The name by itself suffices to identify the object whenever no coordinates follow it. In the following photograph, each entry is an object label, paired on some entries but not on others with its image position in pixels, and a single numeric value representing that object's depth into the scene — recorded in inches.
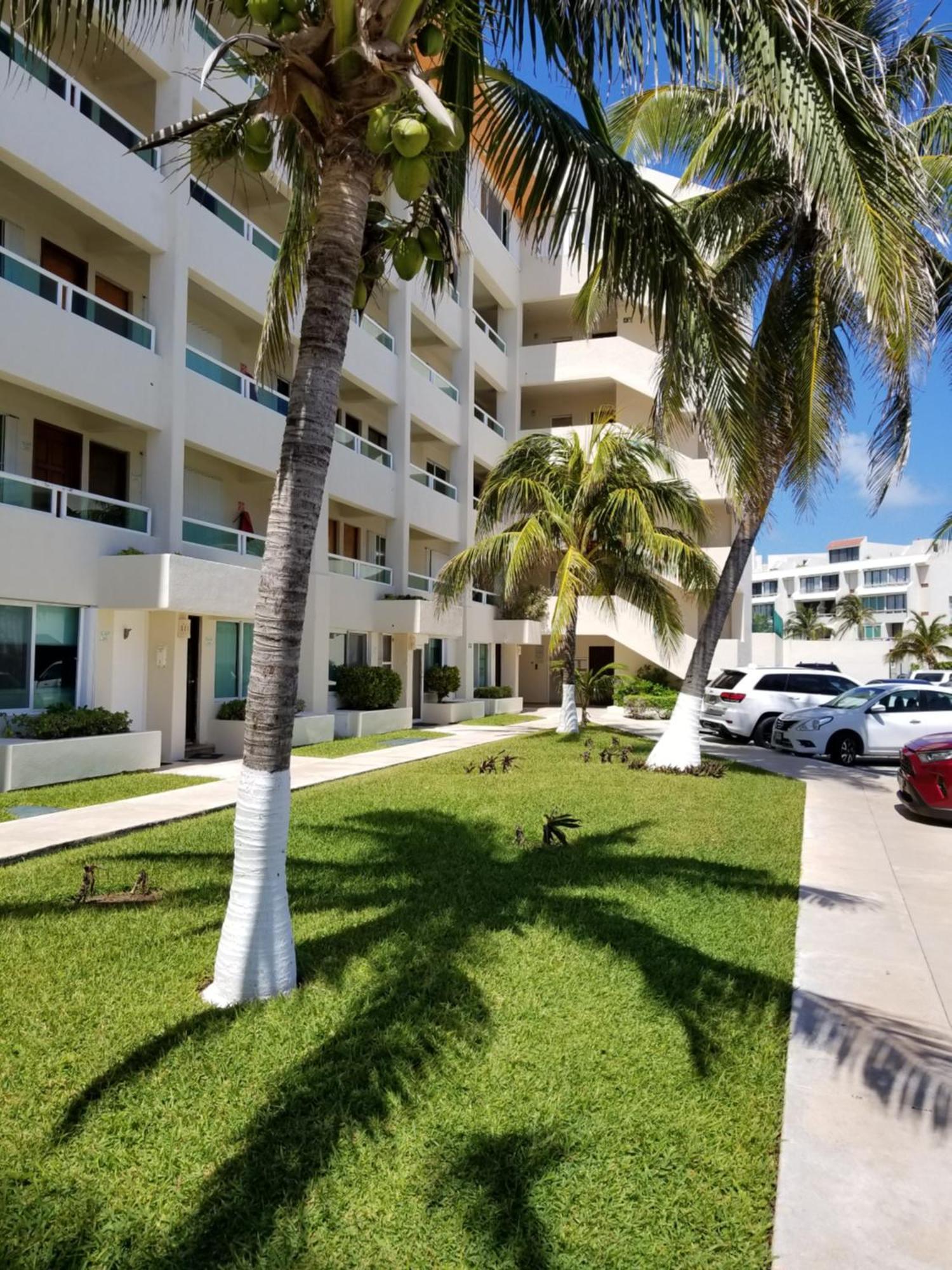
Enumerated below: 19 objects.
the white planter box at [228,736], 631.2
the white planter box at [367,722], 768.3
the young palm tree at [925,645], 2203.5
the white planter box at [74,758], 444.5
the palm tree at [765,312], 278.4
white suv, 783.7
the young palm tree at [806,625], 3265.3
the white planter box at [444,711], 976.9
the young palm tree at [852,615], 3031.5
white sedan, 656.4
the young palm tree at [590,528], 679.7
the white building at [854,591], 2324.4
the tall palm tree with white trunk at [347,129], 179.9
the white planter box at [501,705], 1094.4
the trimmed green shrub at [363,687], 807.1
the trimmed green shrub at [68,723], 474.0
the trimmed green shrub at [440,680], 995.9
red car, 402.3
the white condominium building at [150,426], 489.4
